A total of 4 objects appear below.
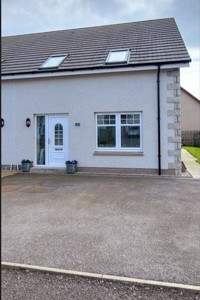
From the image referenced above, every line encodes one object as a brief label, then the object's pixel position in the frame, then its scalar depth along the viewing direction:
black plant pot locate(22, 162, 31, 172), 11.84
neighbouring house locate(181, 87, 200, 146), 32.56
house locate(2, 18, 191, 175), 10.80
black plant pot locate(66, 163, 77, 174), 11.34
